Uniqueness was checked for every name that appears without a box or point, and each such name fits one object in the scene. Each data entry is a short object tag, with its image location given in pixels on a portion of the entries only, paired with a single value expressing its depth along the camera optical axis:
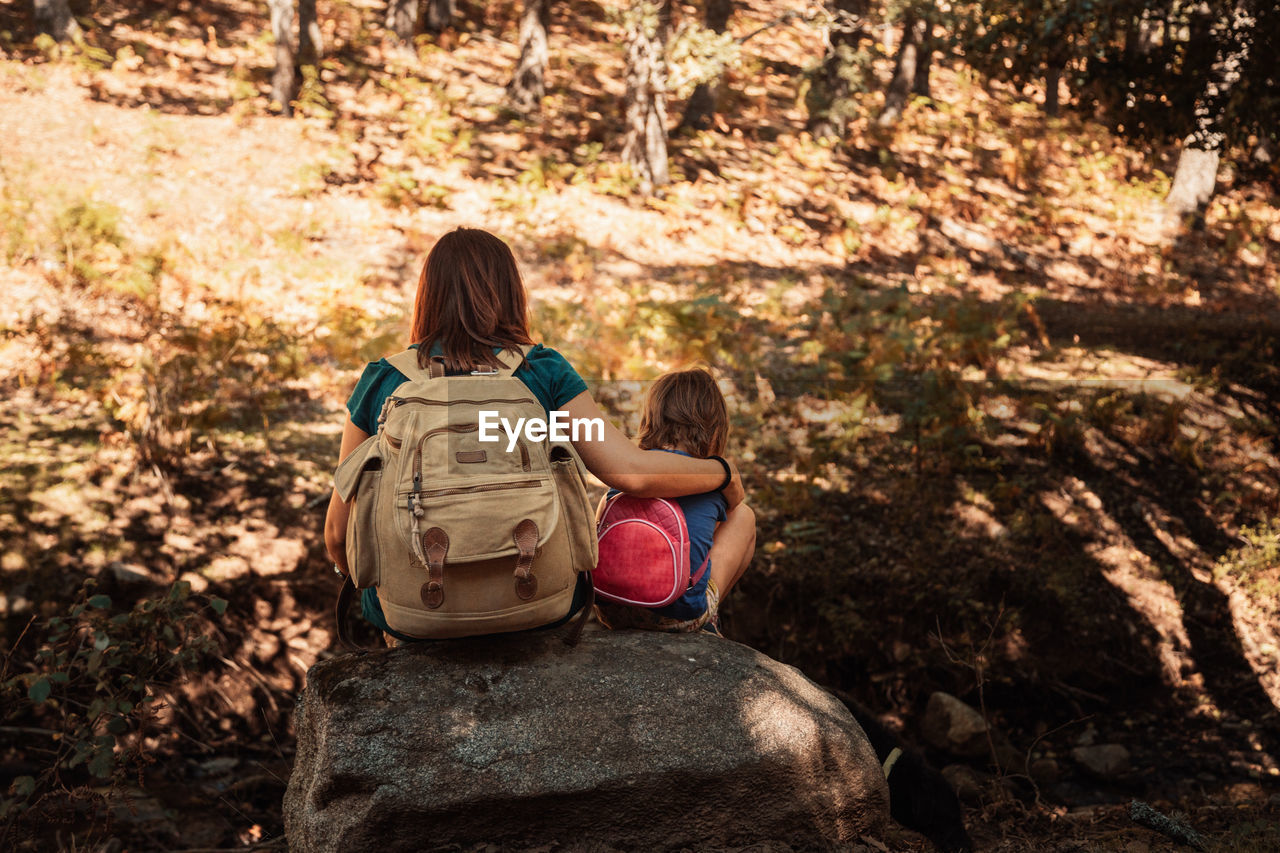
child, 3.64
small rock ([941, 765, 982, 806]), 4.87
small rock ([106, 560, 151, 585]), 5.46
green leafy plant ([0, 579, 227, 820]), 3.68
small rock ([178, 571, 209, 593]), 5.57
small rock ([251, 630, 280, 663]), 5.38
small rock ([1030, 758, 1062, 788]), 5.32
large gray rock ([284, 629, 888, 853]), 2.84
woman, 3.08
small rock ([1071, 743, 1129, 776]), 5.30
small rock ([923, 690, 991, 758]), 5.42
